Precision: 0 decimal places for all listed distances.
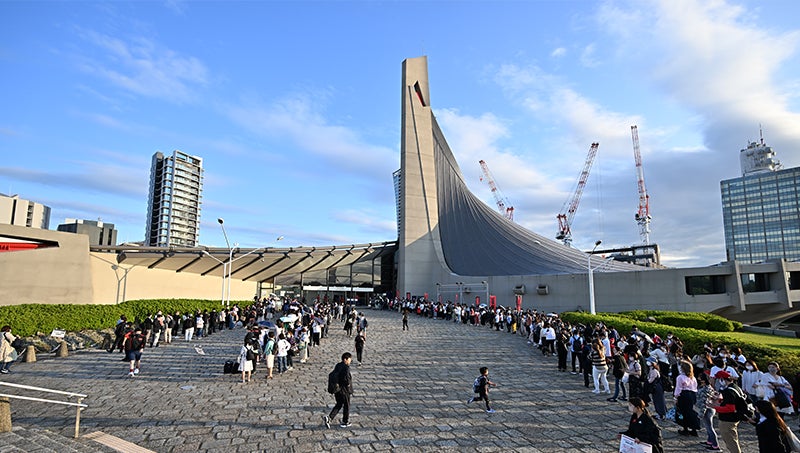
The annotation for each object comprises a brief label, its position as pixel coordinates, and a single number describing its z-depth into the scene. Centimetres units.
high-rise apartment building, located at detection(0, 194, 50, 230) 5389
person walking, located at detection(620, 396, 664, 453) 498
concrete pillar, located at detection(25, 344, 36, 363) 1435
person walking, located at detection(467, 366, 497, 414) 891
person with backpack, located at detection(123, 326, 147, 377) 1189
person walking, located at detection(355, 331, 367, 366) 1347
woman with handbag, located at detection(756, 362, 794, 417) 781
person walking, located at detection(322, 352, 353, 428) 768
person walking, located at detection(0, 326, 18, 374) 1185
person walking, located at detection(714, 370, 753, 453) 616
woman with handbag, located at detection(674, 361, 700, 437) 751
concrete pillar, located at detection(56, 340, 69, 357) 1528
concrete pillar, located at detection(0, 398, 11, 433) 675
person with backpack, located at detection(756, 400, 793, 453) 528
